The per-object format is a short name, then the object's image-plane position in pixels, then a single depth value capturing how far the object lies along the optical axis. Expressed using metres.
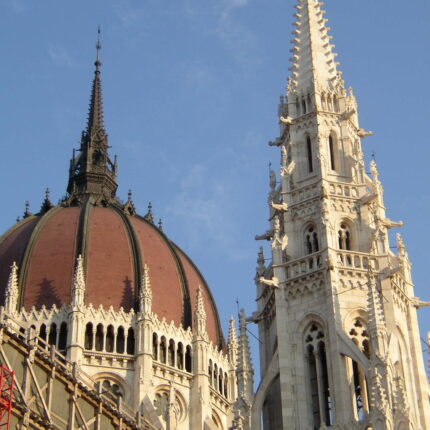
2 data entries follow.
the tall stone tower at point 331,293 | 43.31
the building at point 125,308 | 57.19
